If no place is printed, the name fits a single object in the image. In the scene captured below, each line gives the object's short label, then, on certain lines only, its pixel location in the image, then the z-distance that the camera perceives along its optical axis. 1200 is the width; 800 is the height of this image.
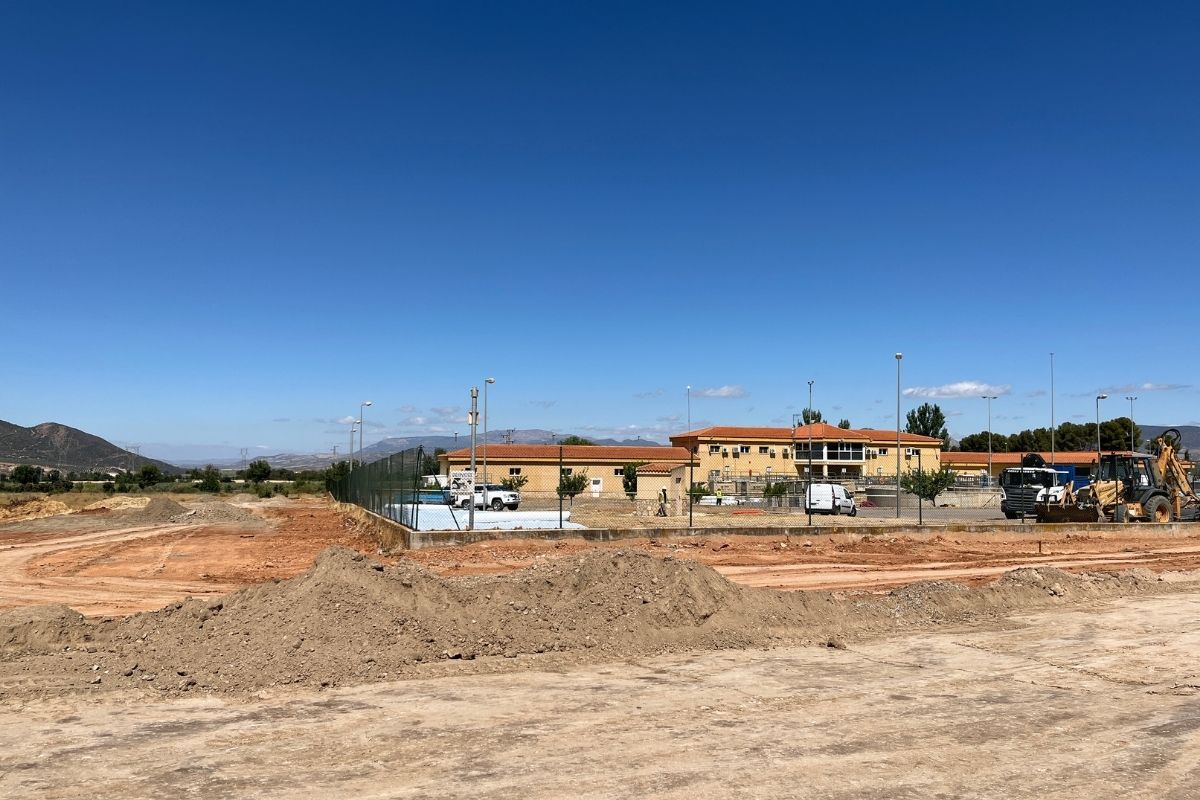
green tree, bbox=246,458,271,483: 97.88
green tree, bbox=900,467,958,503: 55.72
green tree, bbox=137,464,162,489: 82.12
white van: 43.56
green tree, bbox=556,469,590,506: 61.93
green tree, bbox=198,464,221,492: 81.50
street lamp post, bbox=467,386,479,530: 22.89
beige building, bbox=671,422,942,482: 87.25
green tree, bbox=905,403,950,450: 135.88
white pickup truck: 43.44
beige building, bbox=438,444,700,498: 71.25
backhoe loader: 31.75
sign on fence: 38.66
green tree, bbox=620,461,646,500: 67.26
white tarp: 25.55
